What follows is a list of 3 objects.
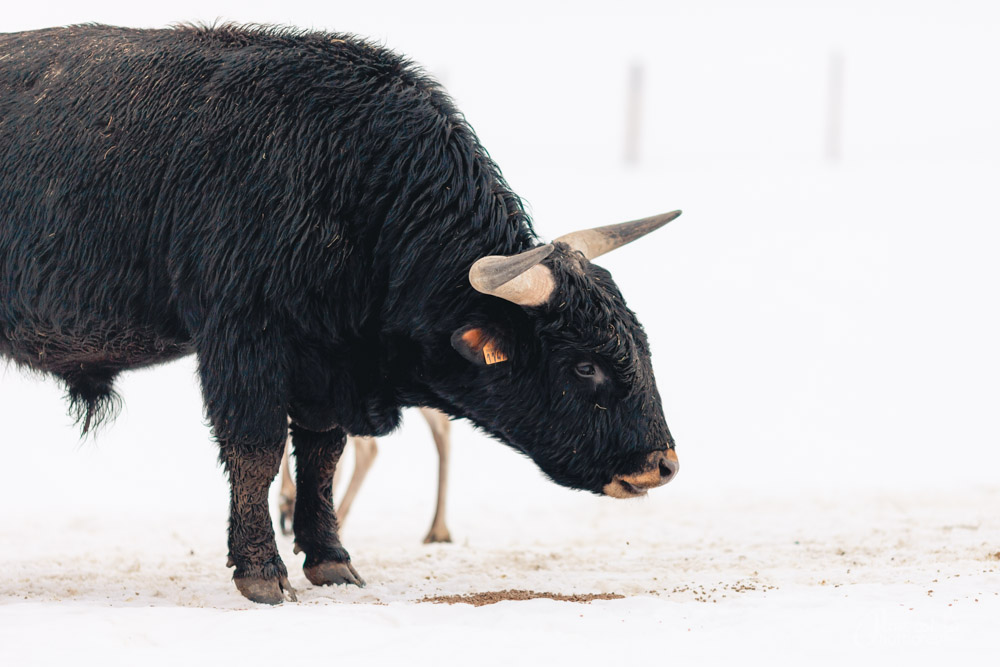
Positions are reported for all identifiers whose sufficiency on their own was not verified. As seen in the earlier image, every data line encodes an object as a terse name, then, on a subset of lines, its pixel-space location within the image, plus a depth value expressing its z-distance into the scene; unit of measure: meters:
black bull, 11.65
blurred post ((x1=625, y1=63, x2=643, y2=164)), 45.37
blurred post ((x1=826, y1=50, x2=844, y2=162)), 47.41
